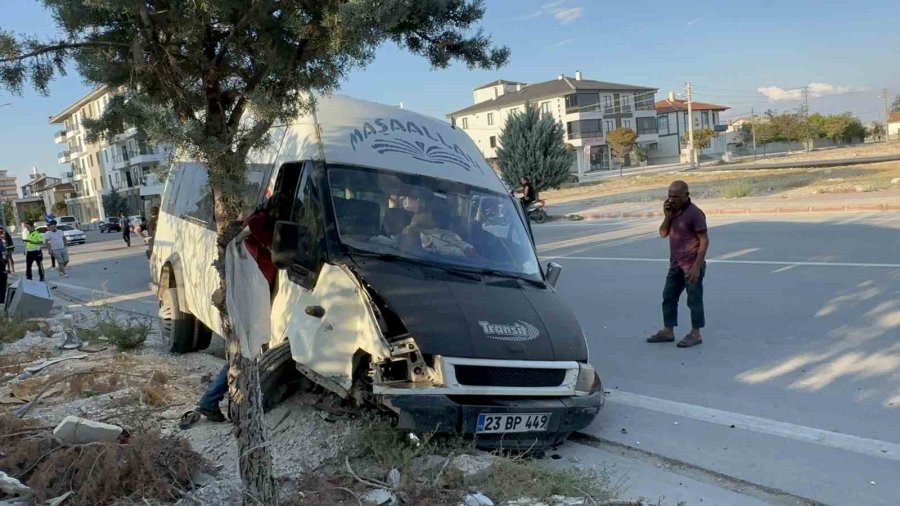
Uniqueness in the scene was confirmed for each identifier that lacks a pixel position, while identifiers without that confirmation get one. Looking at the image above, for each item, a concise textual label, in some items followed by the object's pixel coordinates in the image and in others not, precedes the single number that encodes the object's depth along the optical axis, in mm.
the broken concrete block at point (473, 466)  3957
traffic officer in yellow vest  18031
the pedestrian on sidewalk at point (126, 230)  31266
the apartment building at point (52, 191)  97556
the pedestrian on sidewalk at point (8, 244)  17531
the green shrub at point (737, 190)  24875
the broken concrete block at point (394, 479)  3781
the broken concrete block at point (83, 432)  4035
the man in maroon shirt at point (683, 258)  6859
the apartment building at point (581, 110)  82250
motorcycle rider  15617
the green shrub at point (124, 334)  8070
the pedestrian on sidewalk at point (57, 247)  19531
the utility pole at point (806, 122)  77938
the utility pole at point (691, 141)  59150
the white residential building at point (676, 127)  92069
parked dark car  57888
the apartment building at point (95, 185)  73312
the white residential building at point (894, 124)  108638
